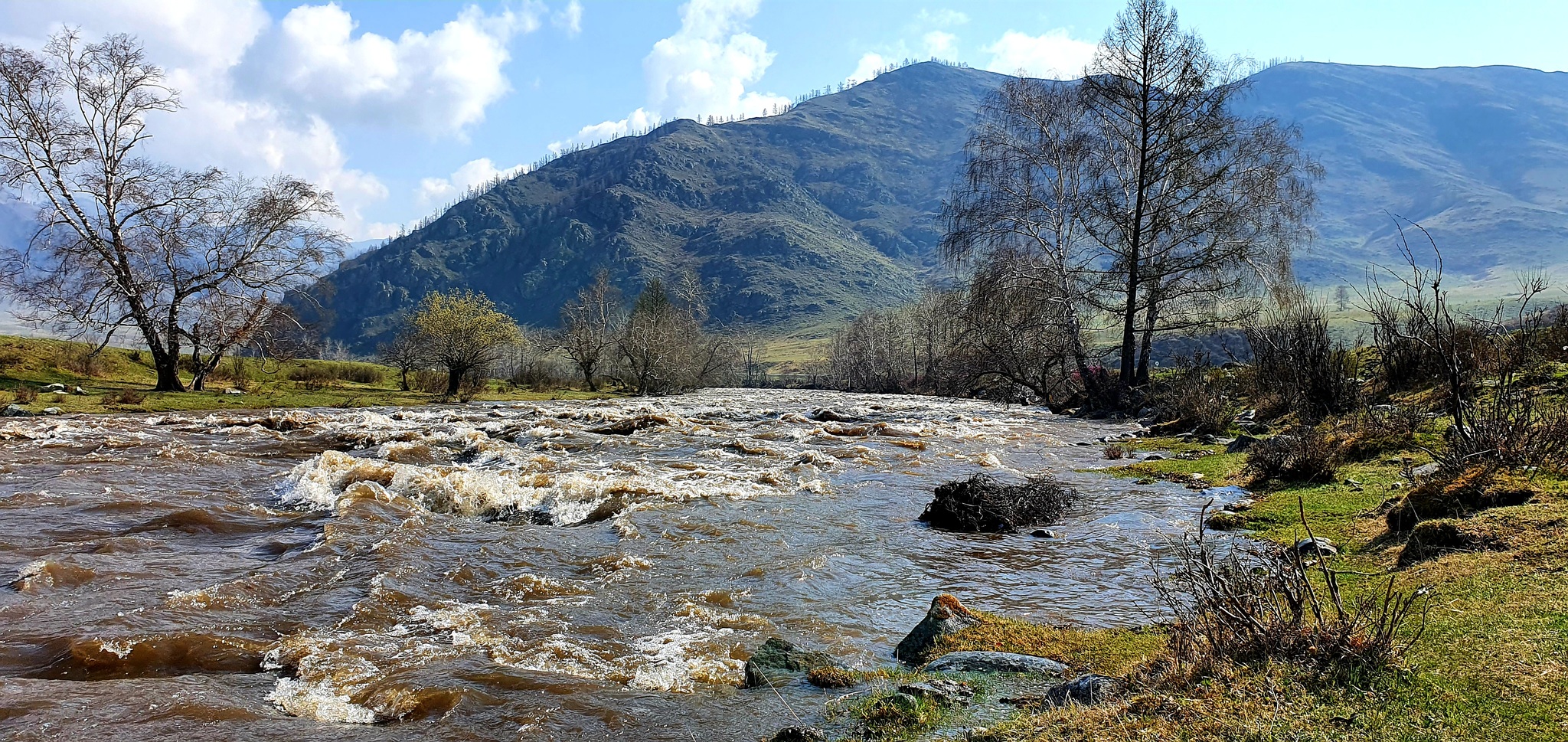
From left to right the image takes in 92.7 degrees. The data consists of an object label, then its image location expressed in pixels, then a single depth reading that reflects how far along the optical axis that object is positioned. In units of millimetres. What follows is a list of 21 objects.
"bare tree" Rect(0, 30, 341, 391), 26750
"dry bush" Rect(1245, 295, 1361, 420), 13555
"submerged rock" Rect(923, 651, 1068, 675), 4891
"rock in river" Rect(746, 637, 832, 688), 5246
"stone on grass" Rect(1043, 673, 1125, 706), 3842
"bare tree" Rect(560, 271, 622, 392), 61719
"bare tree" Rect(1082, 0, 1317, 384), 23250
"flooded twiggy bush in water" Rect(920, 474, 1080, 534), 9930
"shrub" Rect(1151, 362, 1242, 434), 16797
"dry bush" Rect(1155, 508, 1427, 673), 3457
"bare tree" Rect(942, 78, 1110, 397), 26062
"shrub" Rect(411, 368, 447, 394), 44250
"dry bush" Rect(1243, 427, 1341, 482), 10008
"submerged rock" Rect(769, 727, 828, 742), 4039
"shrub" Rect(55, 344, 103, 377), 30580
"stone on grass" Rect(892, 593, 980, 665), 5574
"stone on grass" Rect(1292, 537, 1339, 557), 6379
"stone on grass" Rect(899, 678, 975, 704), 4398
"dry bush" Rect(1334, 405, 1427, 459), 10273
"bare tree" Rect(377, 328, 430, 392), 46469
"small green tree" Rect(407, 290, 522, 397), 42969
